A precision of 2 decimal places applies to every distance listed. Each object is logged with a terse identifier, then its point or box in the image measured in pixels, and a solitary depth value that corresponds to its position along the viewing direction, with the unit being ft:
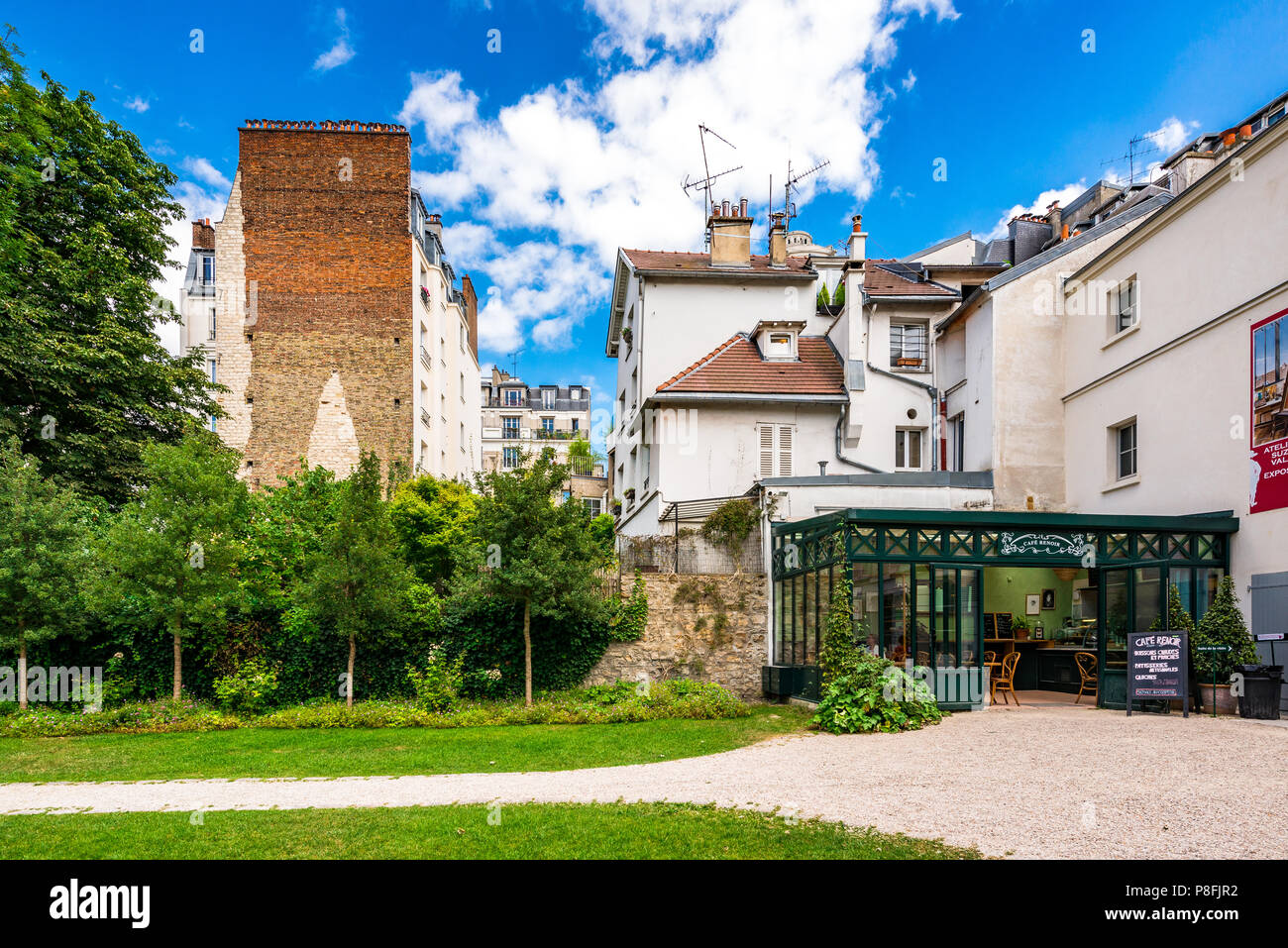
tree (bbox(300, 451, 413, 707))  55.88
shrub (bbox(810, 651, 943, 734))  45.24
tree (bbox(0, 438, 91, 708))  56.08
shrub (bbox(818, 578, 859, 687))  49.65
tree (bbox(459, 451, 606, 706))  57.11
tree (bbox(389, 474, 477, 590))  100.32
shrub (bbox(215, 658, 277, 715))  57.93
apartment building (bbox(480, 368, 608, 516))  256.52
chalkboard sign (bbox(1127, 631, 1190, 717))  45.96
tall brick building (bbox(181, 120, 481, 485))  115.85
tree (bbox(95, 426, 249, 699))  55.57
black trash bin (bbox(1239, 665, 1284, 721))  45.21
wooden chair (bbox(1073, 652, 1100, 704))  56.65
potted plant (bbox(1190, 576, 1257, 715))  47.91
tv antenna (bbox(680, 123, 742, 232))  99.25
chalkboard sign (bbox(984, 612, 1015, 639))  61.52
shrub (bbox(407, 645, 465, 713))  57.77
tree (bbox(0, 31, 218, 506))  72.23
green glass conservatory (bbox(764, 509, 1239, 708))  51.88
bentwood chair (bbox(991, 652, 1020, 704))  54.19
